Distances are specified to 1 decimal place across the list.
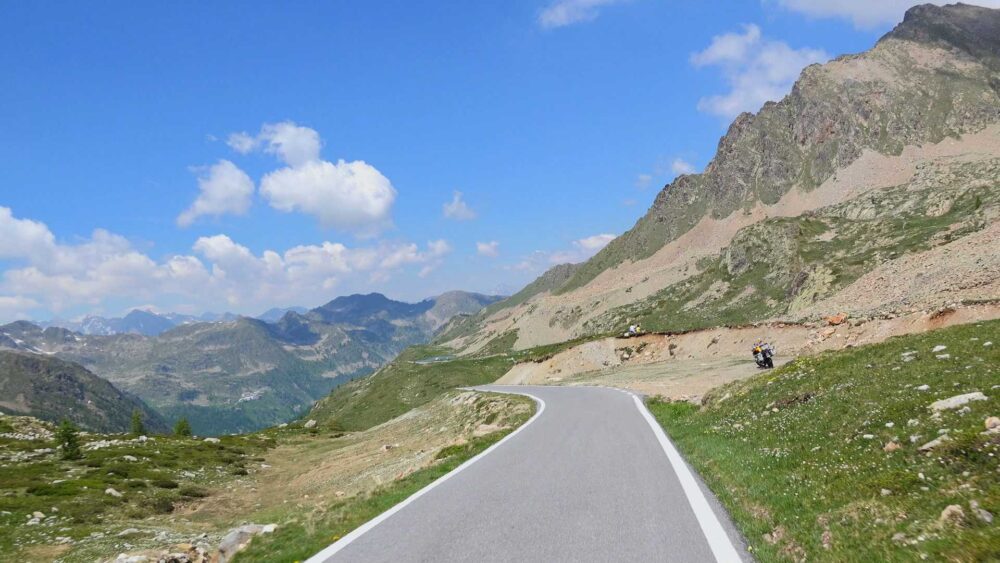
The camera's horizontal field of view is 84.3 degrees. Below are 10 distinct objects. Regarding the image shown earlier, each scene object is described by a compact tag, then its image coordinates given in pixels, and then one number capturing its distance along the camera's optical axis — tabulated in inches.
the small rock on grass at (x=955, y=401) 419.8
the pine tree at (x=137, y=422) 4194.9
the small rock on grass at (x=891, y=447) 381.1
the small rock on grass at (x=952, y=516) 243.6
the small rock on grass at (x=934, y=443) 349.4
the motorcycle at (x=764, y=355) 1562.5
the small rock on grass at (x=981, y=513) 236.5
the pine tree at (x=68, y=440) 1871.3
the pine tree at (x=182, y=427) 4308.6
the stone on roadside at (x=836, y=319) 1823.1
